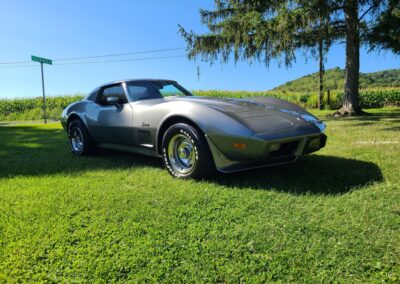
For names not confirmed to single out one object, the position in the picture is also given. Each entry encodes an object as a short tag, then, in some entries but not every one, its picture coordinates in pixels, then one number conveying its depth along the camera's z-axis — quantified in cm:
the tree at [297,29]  1380
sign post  1761
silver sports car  371
